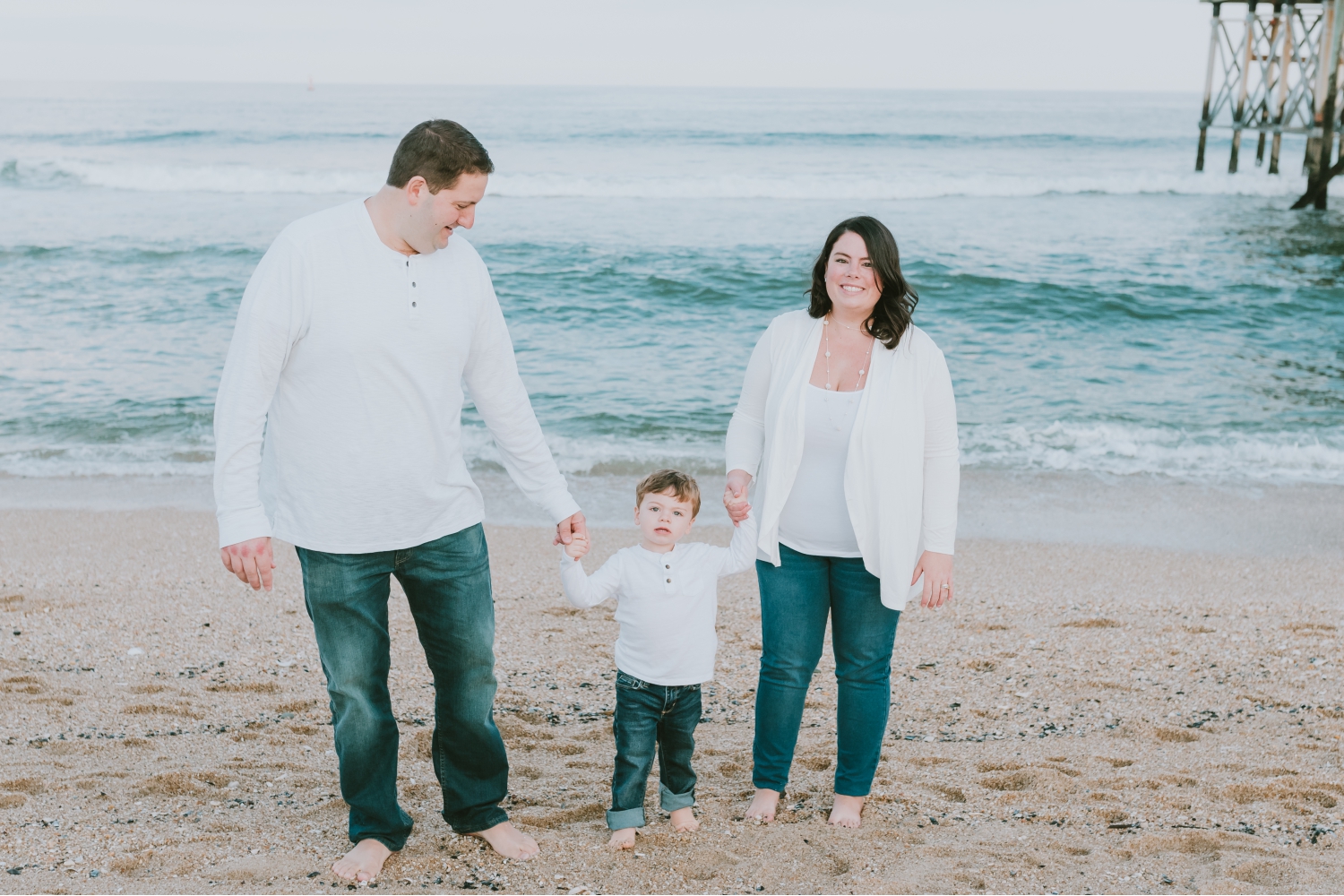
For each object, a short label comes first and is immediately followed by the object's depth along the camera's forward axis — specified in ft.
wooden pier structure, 63.52
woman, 9.30
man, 7.84
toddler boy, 9.23
